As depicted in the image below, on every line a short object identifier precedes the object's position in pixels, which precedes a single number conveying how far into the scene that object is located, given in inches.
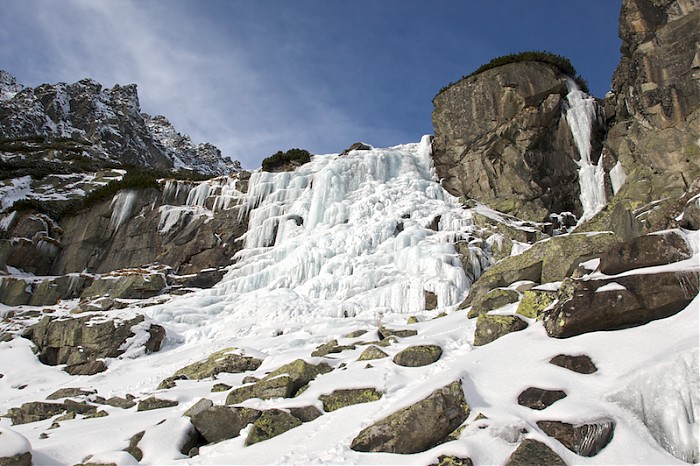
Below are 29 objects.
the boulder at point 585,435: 199.3
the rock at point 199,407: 284.7
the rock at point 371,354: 360.8
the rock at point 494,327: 343.9
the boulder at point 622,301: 271.1
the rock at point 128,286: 947.3
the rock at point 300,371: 332.8
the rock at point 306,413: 275.0
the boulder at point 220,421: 273.6
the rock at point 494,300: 436.5
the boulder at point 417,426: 221.0
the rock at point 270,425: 258.4
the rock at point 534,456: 192.2
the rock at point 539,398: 229.9
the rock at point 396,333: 444.1
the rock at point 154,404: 360.5
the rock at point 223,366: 449.7
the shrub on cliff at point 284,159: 1386.6
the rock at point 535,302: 357.4
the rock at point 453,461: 193.2
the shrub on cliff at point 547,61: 1117.1
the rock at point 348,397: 283.3
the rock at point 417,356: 332.5
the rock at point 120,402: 382.3
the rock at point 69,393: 472.4
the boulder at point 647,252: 306.6
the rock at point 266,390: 318.3
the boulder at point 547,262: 481.1
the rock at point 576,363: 249.4
